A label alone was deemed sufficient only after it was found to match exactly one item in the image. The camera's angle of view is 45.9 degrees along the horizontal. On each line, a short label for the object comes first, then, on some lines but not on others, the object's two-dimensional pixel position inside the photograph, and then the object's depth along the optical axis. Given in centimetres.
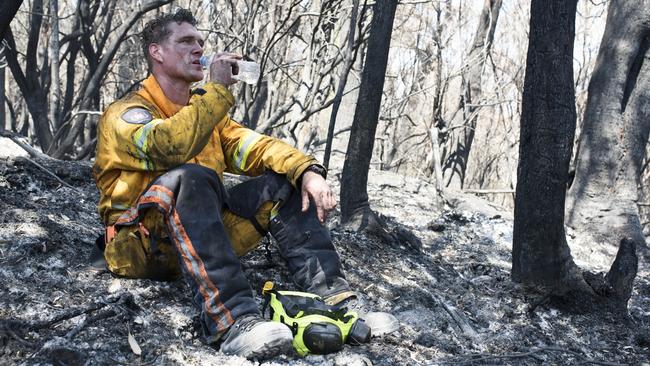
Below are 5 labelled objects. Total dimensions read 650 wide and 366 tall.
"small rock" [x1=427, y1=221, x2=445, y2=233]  688
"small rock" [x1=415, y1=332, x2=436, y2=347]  374
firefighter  320
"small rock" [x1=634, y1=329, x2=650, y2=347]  442
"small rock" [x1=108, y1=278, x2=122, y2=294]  356
